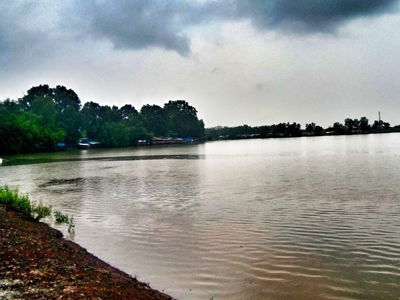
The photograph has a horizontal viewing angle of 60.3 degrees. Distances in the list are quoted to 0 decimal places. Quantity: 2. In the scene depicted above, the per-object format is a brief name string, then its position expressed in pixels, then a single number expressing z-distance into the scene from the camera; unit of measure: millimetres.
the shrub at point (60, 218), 14245
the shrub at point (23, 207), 14117
